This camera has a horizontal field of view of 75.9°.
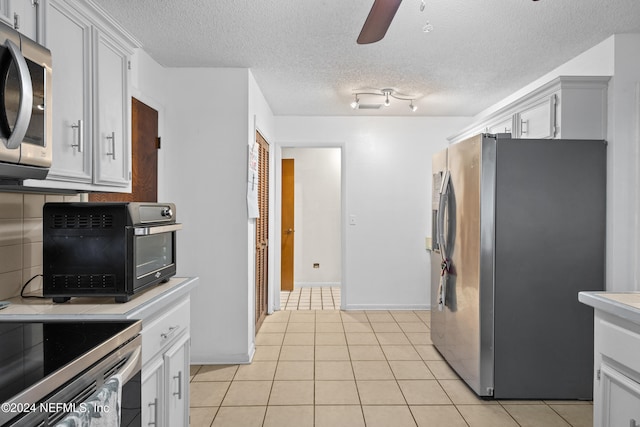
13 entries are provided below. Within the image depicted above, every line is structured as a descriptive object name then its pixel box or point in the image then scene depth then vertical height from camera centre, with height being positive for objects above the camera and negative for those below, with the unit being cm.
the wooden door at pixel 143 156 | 277 +37
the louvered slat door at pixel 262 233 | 412 -26
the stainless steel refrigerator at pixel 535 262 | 257 -32
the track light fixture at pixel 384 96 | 397 +114
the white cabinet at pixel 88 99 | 158 +48
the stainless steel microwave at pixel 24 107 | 116 +30
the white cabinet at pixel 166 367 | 153 -66
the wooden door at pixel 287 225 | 614 -24
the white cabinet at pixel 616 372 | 149 -62
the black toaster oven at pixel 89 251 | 158 -17
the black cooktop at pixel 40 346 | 97 -40
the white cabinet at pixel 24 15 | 131 +65
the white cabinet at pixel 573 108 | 269 +70
